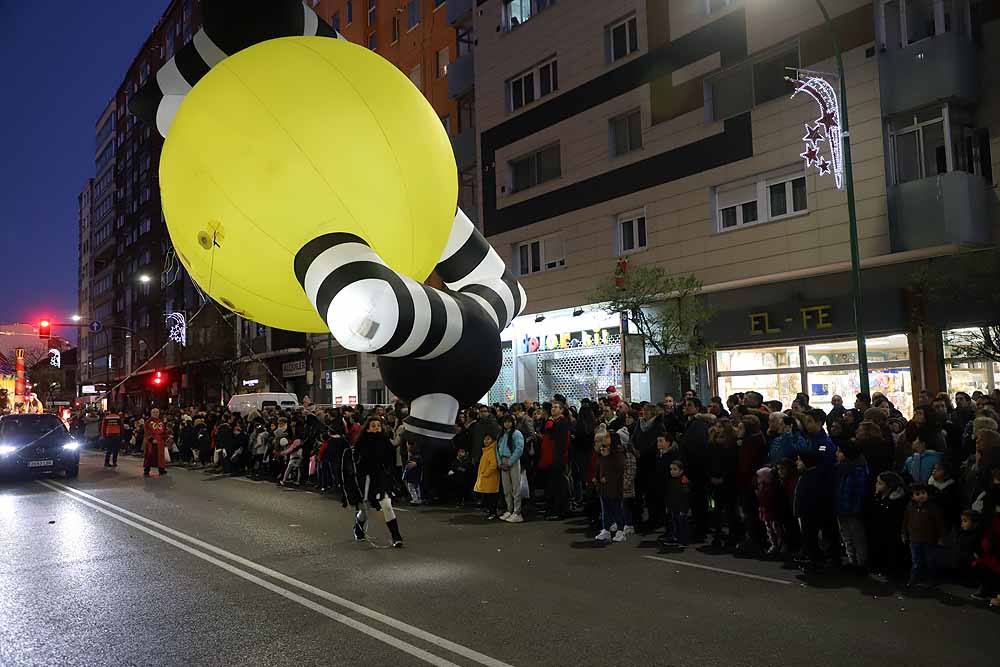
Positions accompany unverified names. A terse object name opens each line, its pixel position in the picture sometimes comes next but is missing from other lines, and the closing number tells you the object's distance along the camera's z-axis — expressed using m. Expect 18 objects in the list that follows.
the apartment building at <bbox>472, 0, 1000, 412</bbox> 16.06
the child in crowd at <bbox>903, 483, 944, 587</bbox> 7.88
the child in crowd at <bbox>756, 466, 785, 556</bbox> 9.41
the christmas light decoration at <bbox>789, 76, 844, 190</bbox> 16.59
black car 19.92
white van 31.88
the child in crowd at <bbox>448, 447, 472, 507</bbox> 14.27
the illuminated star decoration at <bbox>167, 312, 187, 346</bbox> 12.67
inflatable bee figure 4.81
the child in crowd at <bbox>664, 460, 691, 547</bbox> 10.14
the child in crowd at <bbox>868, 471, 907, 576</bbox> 8.39
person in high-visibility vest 24.72
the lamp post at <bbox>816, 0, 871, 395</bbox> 13.05
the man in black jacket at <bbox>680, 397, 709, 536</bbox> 10.46
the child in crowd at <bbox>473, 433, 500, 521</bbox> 13.00
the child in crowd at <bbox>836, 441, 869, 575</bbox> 8.55
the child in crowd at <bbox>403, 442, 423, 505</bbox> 14.55
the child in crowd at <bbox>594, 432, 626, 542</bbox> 10.69
